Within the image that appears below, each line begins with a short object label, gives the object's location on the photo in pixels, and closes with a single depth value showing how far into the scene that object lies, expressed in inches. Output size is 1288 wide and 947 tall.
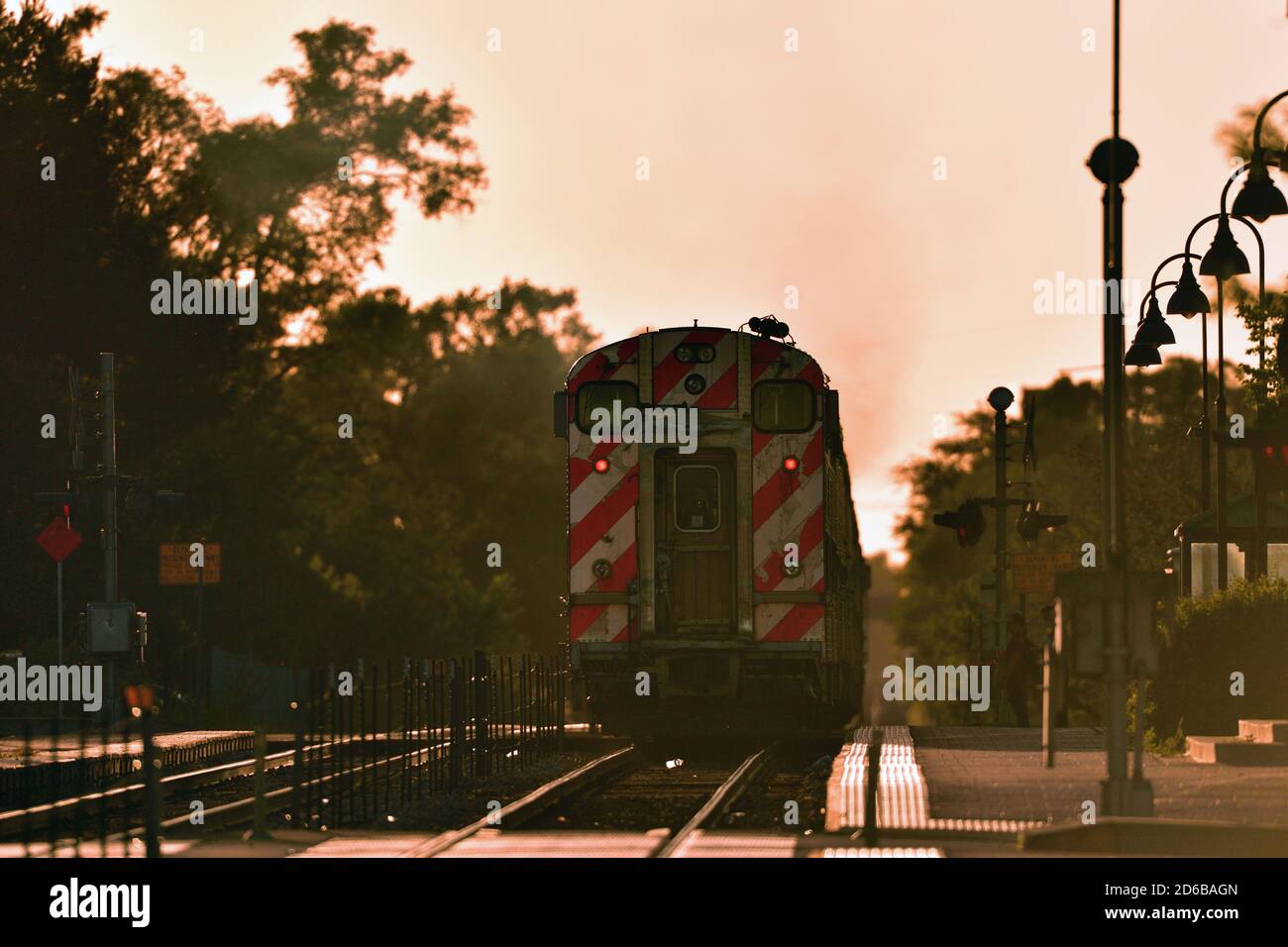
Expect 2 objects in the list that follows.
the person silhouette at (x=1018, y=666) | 1347.2
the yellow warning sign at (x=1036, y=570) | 1393.9
